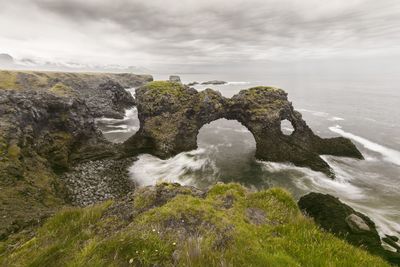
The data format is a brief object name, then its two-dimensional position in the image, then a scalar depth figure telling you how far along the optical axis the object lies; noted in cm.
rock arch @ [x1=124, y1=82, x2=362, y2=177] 3872
